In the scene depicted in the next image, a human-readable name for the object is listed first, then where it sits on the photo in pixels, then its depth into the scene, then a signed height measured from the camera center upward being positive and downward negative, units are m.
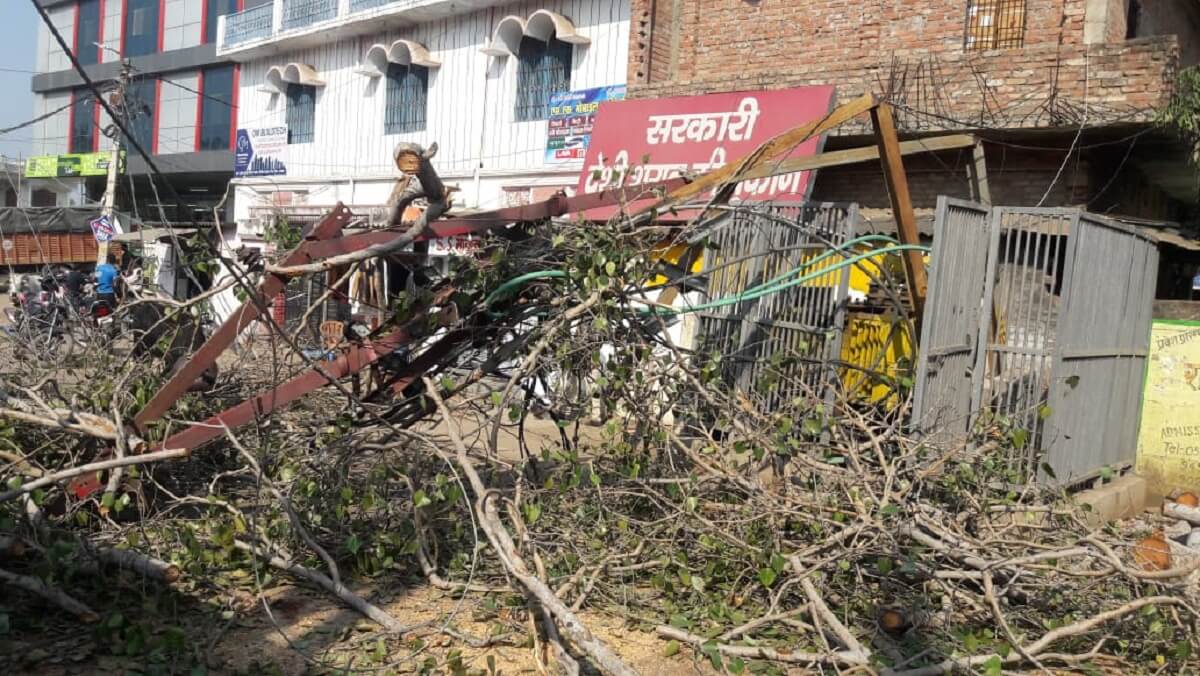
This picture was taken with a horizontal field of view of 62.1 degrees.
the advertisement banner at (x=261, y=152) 22.47 +1.51
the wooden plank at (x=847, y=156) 6.10 +0.70
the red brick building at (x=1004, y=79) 9.66 +2.05
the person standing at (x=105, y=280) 15.46 -1.18
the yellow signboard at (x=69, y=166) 33.28 +1.28
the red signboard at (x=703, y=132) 11.26 +1.44
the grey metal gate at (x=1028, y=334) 6.39 -0.41
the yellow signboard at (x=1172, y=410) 8.88 -1.12
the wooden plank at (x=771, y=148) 5.74 +0.63
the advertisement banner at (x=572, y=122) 15.67 +1.91
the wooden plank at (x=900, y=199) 6.02 +0.42
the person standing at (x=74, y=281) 15.64 -1.24
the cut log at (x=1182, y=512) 7.82 -1.78
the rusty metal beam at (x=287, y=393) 5.30 -0.92
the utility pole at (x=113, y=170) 19.05 +0.77
